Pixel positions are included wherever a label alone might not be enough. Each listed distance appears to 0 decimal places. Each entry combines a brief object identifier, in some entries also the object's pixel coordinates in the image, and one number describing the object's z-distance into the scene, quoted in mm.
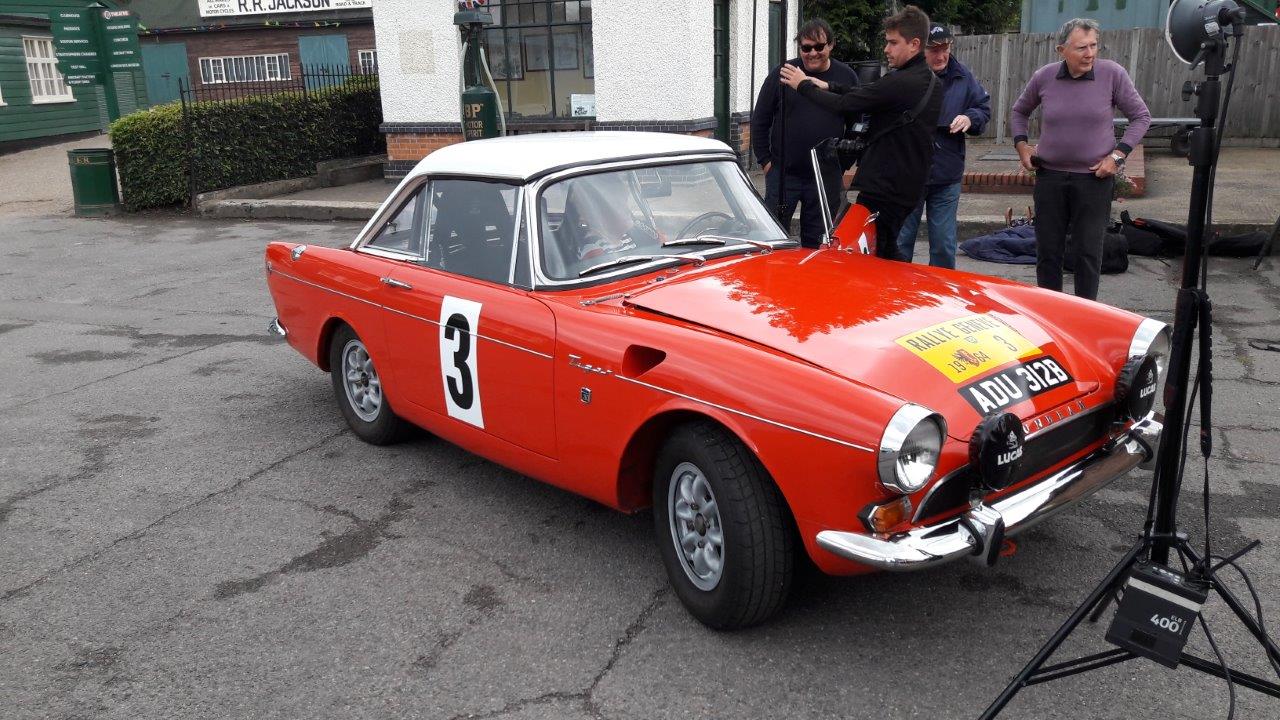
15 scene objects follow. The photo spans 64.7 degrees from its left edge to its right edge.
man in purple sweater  5797
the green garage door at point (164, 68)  26781
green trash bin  14789
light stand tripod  2627
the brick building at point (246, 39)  25281
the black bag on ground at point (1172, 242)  8602
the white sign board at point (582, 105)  14445
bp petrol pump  11023
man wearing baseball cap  6758
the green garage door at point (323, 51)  25359
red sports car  2879
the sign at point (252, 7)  25547
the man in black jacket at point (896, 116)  5473
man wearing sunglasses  6499
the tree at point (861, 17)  22531
